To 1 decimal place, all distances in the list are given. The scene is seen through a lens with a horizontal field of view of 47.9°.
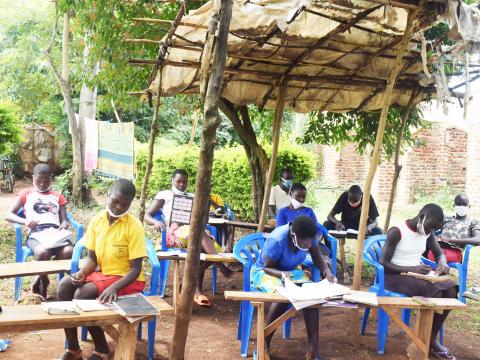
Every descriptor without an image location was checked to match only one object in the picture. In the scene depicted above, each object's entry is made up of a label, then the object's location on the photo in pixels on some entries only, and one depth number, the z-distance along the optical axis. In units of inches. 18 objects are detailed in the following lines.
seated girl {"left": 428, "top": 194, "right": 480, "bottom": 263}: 248.5
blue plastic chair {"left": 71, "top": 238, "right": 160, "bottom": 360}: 175.0
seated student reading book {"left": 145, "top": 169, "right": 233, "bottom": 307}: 240.7
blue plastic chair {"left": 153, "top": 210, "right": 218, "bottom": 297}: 239.6
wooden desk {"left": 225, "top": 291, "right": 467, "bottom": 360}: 160.2
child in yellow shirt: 159.3
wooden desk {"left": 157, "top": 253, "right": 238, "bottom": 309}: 203.6
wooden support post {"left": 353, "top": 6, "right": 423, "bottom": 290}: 199.0
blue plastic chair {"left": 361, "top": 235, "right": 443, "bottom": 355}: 193.9
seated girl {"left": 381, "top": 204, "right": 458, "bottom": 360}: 192.2
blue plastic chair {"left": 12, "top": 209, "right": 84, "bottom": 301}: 222.2
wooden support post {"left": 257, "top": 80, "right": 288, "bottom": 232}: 267.7
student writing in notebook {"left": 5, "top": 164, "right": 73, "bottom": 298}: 223.6
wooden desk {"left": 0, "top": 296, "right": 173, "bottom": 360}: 125.7
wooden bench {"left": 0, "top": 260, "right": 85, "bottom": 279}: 171.0
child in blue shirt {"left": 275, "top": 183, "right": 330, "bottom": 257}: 254.4
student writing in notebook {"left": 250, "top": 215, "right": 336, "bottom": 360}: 174.9
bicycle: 668.1
